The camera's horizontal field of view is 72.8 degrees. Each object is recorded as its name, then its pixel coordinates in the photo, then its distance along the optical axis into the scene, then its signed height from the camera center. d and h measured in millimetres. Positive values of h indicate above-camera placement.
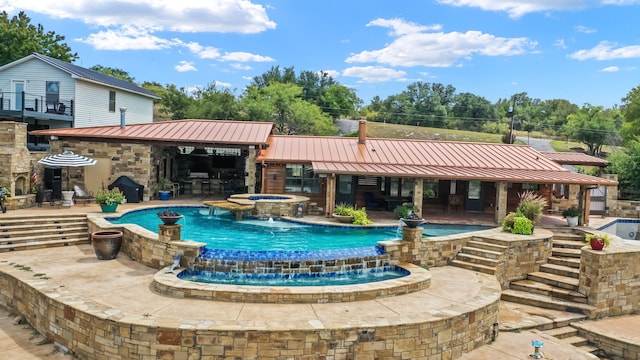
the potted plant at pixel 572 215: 15747 -1710
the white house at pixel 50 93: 22531 +2808
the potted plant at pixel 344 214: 15453 -2025
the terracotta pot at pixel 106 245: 11164 -2506
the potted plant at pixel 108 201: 14867 -1812
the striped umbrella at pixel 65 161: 16016 -544
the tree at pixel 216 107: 38000 +4089
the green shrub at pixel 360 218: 15148 -2057
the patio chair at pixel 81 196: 17005 -1946
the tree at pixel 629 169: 22281 +90
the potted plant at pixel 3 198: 14366 -1823
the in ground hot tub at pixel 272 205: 15883 -1849
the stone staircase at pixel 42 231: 12328 -2583
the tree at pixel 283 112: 38284 +4058
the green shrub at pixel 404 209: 16438 -1839
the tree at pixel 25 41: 32125 +8168
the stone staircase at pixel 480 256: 11875 -2579
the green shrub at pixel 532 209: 14547 -1434
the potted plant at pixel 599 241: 11688 -1941
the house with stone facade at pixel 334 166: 18344 -274
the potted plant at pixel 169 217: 10414 -1597
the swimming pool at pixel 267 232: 11906 -2404
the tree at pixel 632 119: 32438 +4136
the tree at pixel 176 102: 41344 +4711
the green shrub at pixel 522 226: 13525 -1871
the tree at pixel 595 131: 42969 +3897
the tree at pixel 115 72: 52206 +9643
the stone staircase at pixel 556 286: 11492 -3316
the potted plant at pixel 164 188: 19625 -1758
